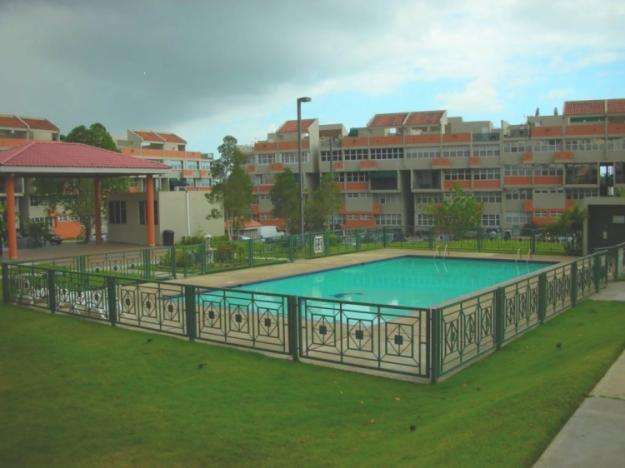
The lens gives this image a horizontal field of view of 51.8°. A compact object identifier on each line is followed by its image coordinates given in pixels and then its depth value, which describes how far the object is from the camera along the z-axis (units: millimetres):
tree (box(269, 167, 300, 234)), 39875
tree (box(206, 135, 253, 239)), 32125
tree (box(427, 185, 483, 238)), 30778
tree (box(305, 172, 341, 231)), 43531
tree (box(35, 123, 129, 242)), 35750
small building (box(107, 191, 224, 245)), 30612
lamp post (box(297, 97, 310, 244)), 25438
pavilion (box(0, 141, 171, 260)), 24422
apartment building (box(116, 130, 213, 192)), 72781
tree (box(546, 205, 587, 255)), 23547
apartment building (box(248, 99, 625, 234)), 52906
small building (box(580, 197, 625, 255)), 21547
